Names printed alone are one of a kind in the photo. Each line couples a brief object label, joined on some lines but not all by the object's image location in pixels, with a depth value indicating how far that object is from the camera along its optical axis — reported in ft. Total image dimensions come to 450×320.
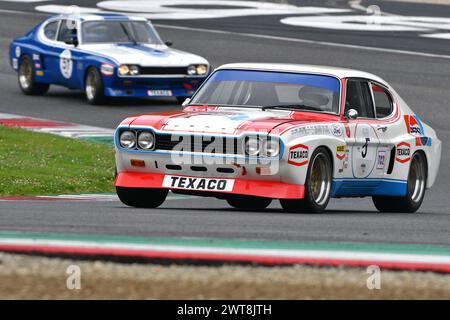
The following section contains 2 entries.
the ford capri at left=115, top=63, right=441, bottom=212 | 34.45
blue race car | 74.18
